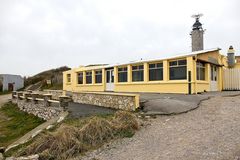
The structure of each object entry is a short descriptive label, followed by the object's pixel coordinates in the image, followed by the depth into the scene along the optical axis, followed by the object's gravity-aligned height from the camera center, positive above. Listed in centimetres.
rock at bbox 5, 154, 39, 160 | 429 -202
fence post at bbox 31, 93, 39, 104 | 1175 -98
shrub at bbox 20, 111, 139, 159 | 459 -169
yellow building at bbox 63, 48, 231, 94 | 1155 +74
